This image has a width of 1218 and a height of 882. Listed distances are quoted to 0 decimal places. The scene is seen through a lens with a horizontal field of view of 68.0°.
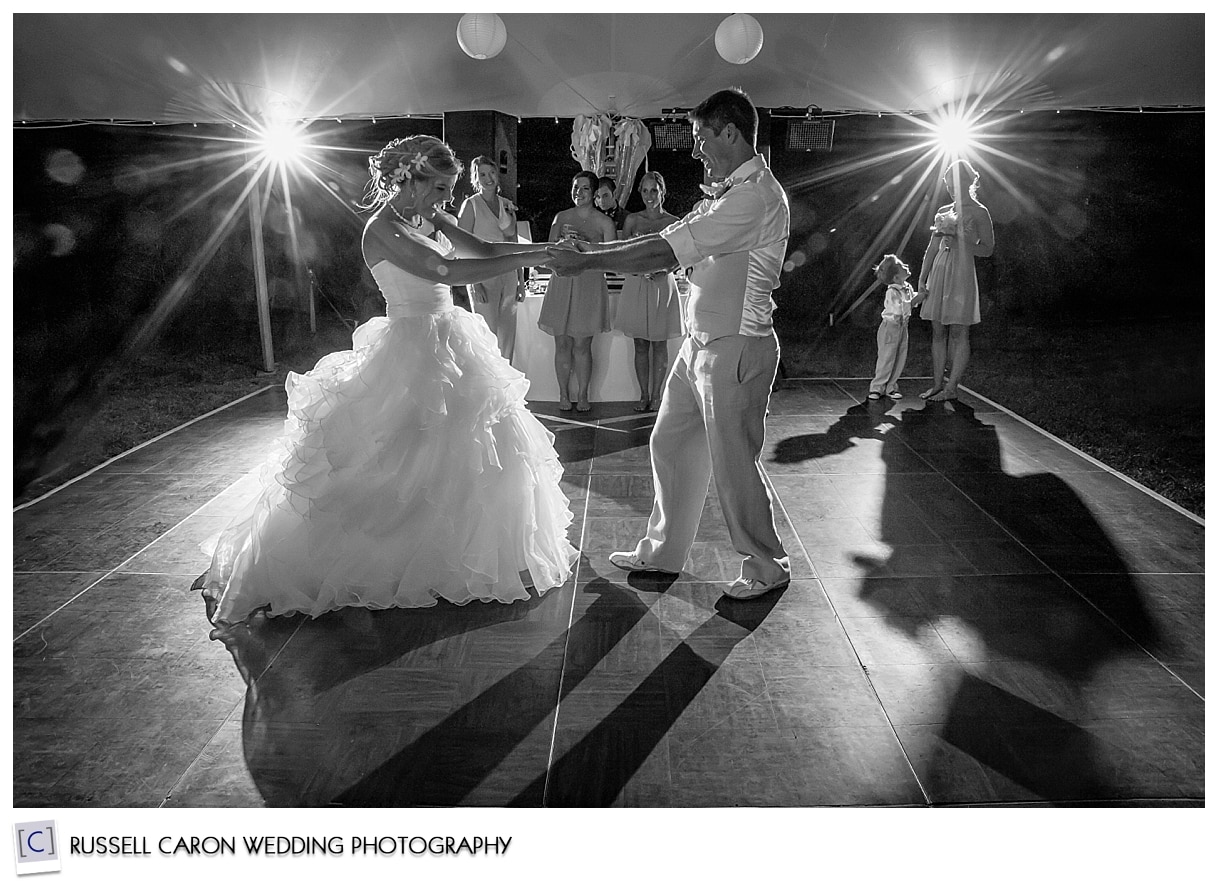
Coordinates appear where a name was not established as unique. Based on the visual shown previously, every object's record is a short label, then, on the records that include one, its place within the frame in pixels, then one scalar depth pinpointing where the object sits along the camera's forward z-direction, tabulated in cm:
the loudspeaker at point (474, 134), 862
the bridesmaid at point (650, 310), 604
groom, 289
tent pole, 732
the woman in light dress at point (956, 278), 641
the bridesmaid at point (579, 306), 598
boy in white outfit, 664
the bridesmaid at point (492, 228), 606
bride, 294
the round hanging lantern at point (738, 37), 617
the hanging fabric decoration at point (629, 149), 816
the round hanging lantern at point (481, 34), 591
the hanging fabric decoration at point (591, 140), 812
